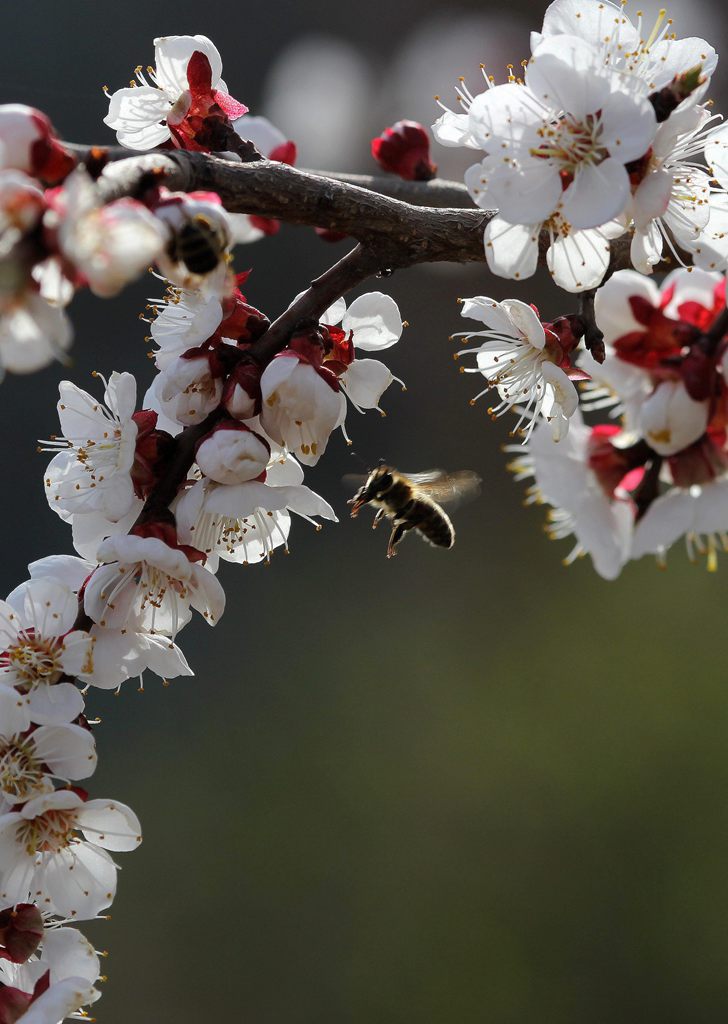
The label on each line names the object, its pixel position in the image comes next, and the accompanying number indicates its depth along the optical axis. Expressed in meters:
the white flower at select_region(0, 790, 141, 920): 1.33
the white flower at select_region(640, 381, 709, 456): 1.29
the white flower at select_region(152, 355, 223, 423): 1.34
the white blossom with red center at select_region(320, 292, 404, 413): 1.36
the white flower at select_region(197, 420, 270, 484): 1.33
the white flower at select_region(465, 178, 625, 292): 1.34
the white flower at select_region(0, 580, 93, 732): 1.33
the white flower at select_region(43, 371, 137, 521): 1.34
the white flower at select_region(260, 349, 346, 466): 1.34
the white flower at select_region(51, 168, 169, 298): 1.27
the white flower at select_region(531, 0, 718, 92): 1.33
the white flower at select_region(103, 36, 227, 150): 1.37
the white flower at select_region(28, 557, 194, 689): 1.34
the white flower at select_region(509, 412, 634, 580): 1.30
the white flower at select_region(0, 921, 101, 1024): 1.34
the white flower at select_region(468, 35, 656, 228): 1.32
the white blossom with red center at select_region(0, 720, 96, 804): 1.33
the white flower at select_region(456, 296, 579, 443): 1.35
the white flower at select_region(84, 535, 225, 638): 1.33
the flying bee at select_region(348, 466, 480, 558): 1.40
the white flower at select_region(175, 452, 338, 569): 1.34
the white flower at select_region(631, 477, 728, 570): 1.29
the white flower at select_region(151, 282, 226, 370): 1.34
